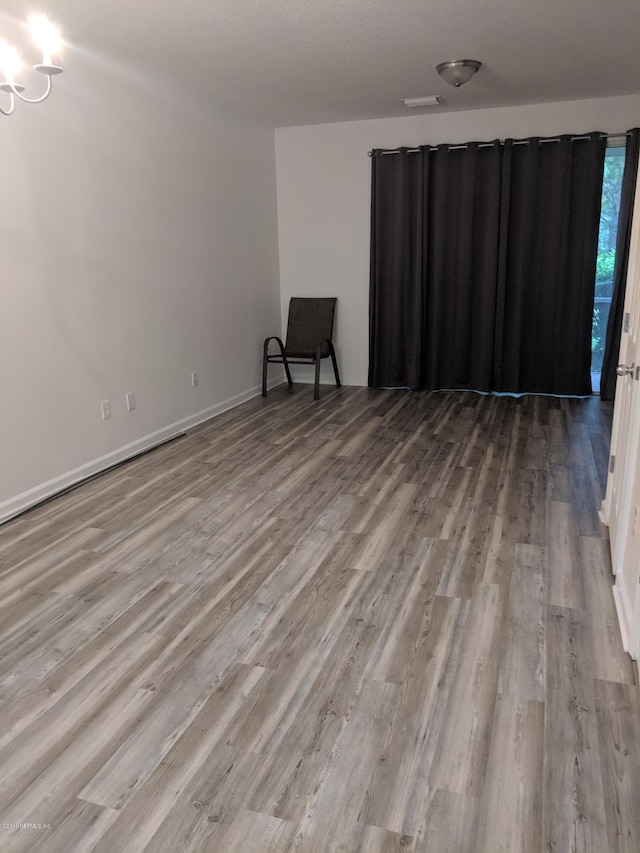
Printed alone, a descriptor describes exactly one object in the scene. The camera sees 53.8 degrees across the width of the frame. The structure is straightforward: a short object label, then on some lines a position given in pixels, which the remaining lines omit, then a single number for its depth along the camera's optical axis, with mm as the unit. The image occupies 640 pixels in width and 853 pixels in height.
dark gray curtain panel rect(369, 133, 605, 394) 5062
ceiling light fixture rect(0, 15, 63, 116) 2139
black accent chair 5812
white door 2029
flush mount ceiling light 3754
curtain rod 4832
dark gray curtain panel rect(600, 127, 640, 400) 4758
